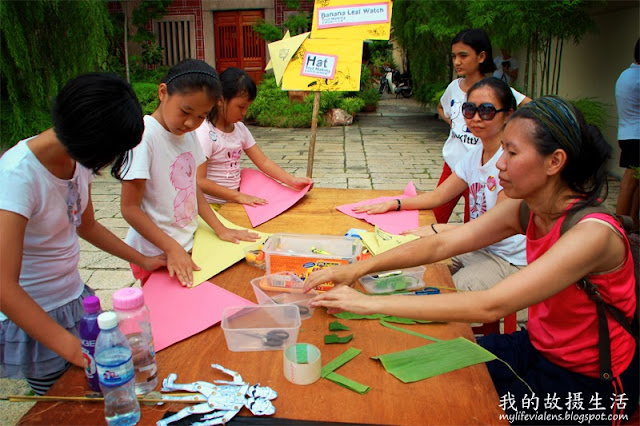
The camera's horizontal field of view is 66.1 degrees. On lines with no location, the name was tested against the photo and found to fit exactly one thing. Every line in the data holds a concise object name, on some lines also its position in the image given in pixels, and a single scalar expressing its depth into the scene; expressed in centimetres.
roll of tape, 125
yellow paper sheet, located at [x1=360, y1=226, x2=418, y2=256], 211
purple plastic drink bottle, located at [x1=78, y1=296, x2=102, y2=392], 115
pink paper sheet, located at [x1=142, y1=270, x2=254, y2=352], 150
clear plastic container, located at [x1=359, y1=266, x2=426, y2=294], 177
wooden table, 115
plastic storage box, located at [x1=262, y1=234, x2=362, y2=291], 176
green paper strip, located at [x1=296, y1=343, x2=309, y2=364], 128
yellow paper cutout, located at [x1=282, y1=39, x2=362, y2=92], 320
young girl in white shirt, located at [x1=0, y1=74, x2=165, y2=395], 124
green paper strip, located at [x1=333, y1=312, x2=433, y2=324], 157
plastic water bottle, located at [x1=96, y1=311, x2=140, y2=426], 106
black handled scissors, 143
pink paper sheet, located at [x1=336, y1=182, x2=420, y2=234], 242
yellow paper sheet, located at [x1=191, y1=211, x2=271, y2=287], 189
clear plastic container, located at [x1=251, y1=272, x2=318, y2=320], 161
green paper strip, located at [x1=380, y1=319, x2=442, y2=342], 148
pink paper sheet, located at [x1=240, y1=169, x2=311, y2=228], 259
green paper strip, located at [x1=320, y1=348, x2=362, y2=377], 131
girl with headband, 184
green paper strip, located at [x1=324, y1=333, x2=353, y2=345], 144
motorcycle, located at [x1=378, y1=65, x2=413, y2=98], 1792
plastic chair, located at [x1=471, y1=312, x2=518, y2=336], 218
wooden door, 1376
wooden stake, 344
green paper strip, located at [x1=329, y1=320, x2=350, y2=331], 151
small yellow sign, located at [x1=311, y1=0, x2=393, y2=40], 311
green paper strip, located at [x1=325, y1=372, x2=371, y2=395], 123
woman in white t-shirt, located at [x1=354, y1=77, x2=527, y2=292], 223
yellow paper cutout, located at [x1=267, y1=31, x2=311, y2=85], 324
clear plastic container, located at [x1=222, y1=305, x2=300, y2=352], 142
